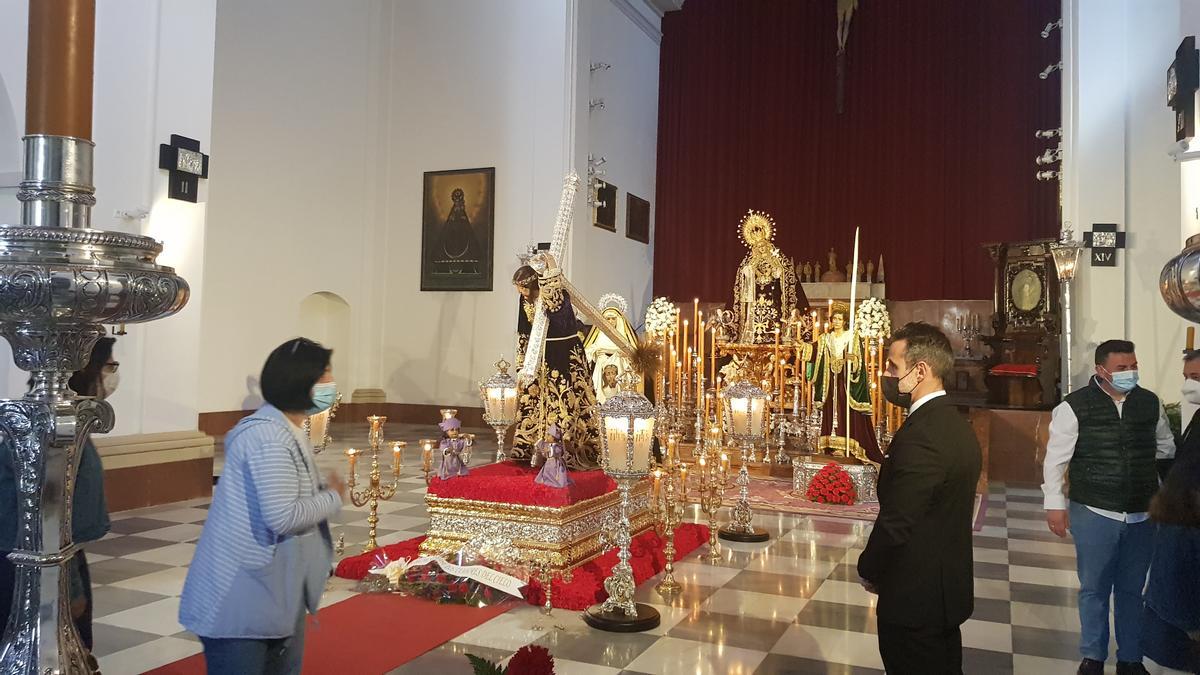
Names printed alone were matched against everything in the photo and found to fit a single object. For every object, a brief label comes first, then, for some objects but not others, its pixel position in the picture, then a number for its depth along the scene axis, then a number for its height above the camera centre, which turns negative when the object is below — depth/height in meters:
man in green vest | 4.06 -0.61
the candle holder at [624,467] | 4.79 -0.65
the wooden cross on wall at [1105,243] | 10.74 +1.41
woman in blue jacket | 2.54 -0.57
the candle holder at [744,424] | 7.48 -0.63
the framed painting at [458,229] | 15.02 +1.98
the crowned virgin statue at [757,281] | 13.43 +1.14
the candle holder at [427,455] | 6.27 -0.80
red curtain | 14.96 +3.98
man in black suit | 3.04 -0.65
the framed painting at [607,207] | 15.50 +2.49
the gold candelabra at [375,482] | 6.15 -1.00
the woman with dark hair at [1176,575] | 2.67 -0.77
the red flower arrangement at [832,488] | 9.02 -1.38
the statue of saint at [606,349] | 7.64 -0.01
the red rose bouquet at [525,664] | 2.35 -0.85
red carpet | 4.30 -1.57
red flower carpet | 5.42 -1.50
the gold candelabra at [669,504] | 5.72 -1.08
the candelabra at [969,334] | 14.45 +0.36
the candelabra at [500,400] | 6.61 -0.41
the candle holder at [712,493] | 6.51 -1.07
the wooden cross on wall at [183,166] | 8.15 +1.61
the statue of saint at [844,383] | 10.32 -0.37
